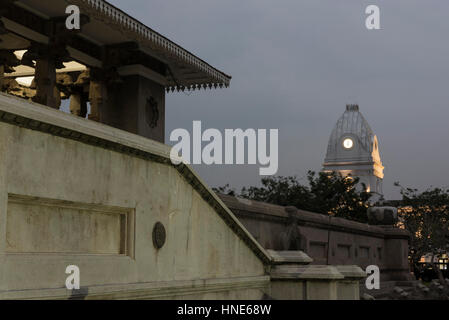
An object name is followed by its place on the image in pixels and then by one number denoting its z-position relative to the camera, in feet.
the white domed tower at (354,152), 363.35
